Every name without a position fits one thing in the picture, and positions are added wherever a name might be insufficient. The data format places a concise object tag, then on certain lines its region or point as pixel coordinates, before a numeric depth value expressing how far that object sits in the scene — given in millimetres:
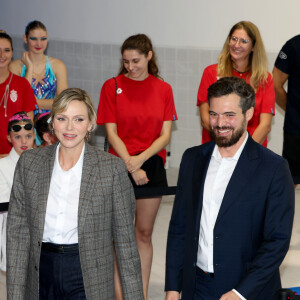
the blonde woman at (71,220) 3471
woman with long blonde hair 5383
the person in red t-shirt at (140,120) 5152
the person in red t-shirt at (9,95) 5965
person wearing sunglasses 5051
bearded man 3354
